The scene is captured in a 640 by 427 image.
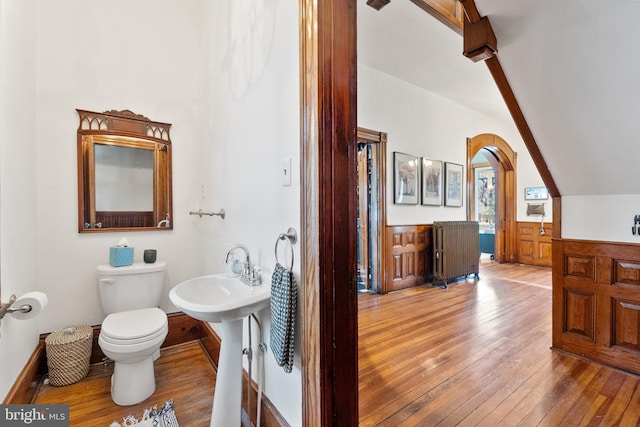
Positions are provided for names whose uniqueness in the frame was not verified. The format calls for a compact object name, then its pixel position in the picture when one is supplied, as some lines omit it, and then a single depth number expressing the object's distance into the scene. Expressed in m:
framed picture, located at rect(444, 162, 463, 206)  4.59
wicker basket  1.87
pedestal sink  1.23
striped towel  1.14
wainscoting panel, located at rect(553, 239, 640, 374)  1.89
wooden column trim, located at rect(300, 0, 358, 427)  1.03
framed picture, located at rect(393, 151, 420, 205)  3.92
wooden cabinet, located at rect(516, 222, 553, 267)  5.45
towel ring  1.19
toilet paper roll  1.27
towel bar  2.09
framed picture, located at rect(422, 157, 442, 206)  4.27
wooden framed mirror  2.22
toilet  1.66
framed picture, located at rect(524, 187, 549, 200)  5.50
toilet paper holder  1.20
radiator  4.12
